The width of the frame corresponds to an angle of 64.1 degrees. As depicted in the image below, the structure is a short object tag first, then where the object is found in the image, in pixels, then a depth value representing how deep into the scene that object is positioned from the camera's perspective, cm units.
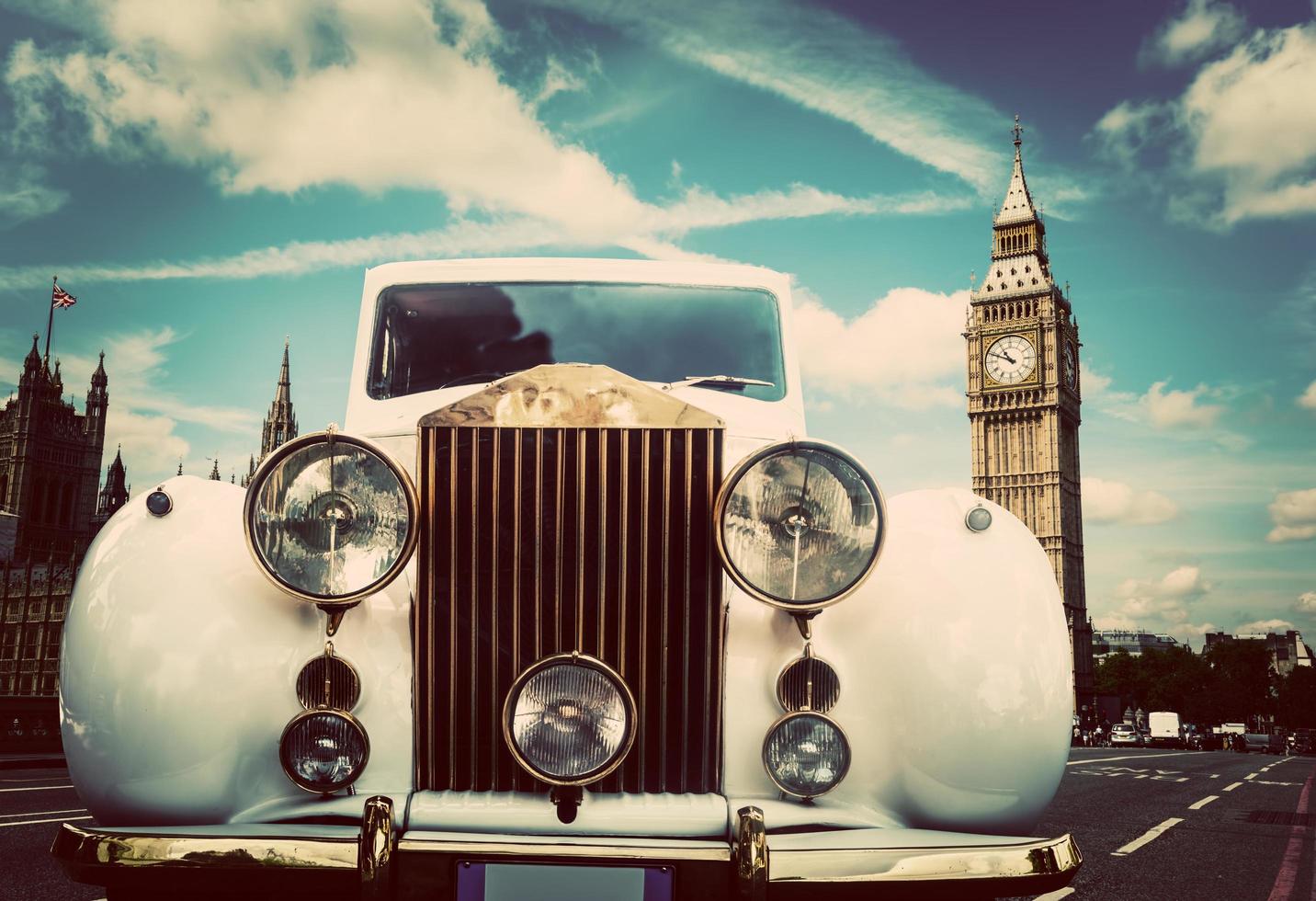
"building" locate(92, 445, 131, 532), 10656
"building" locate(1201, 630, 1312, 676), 16450
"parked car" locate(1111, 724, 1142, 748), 5987
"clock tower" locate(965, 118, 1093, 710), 8731
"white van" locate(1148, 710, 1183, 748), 6069
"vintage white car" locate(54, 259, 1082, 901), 255
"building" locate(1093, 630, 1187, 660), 18472
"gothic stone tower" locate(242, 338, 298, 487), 9519
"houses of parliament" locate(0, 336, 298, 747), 9912
